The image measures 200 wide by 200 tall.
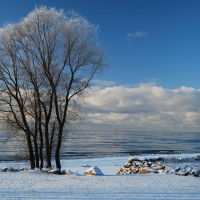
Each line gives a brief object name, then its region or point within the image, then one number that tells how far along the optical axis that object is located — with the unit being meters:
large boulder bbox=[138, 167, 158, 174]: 12.92
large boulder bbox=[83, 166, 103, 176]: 11.59
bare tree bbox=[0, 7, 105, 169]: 14.22
